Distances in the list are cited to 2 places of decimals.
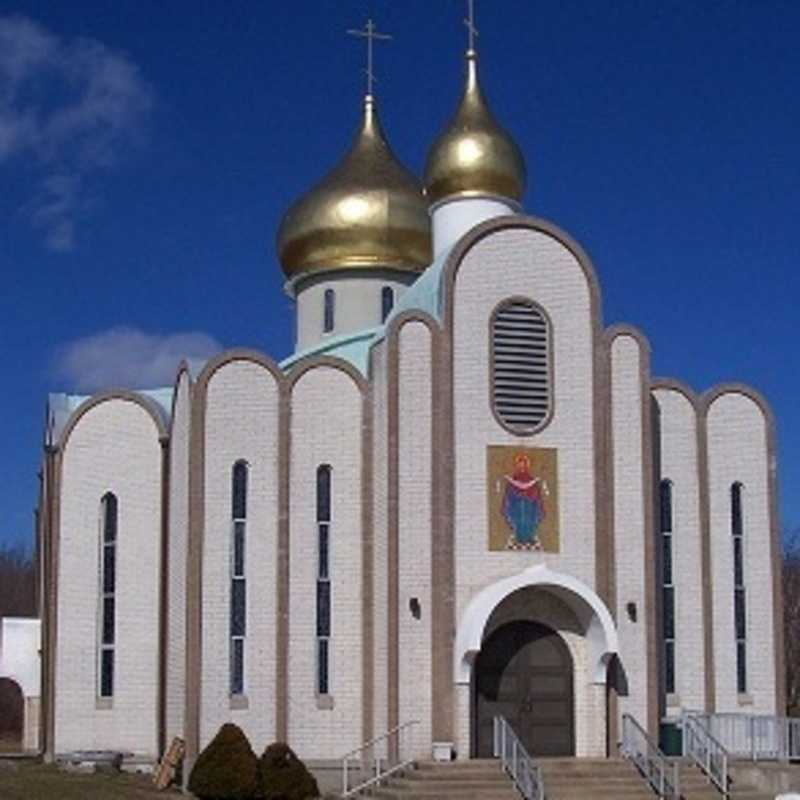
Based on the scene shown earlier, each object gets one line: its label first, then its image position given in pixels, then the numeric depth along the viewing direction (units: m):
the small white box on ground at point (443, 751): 24.64
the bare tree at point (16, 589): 76.19
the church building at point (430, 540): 25.72
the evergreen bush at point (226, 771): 23.58
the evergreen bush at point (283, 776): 23.69
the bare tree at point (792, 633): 48.08
